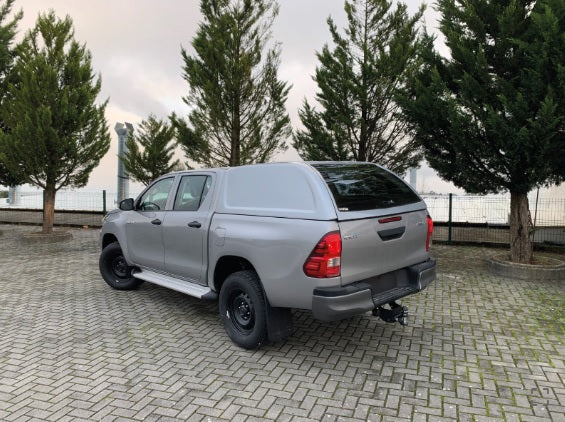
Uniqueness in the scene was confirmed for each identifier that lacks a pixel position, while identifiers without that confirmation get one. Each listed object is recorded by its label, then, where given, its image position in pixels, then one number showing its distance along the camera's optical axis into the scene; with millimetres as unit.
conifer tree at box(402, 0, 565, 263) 6691
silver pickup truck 3656
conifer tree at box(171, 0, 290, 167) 12359
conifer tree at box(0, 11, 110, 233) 11656
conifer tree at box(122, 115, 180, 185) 14914
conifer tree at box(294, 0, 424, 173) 10539
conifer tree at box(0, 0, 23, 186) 13531
